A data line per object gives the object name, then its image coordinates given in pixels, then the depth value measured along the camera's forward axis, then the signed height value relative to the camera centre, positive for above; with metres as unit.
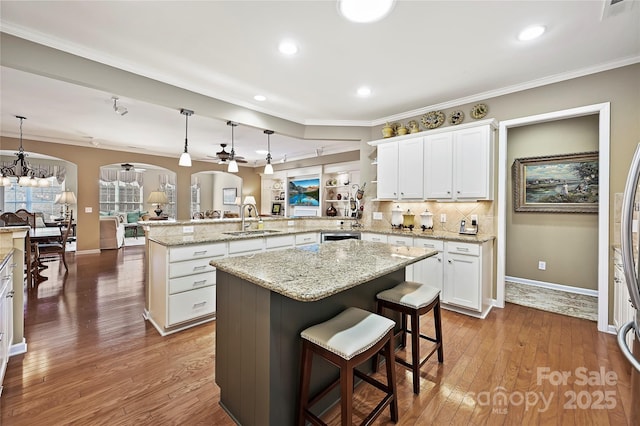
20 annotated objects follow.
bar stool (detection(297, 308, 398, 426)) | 1.29 -0.68
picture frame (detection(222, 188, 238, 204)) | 11.44 +0.67
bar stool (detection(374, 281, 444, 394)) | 1.86 -0.65
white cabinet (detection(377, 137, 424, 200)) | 3.85 +0.61
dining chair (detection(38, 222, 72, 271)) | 4.59 -0.61
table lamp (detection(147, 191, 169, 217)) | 6.46 +0.30
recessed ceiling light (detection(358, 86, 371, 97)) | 3.37 +1.51
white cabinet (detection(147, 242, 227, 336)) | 2.66 -0.75
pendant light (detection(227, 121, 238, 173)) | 4.11 +0.67
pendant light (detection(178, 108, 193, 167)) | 3.31 +0.65
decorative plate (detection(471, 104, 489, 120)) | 3.49 +1.28
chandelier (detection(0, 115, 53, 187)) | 5.04 +0.70
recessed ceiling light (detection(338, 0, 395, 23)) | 1.92 +1.46
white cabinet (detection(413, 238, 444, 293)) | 3.37 -0.71
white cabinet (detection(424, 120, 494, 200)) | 3.29 +0.60
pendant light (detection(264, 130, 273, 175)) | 4.16 +0.67
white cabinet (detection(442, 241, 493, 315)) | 3.07 -0.74
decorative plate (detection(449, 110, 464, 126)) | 3.65 +1.26
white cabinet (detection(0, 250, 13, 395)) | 1.88 -0.73
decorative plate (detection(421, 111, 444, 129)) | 3.82 +1.29
